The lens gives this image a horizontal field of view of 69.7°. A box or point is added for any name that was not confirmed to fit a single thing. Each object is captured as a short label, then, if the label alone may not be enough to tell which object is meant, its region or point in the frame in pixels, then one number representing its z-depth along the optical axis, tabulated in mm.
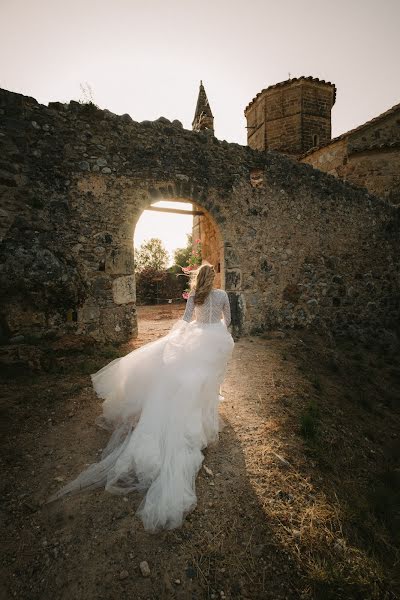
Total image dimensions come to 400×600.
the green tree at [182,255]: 21250
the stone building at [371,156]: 10039
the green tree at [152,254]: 35750
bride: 2143
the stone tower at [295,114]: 14727
